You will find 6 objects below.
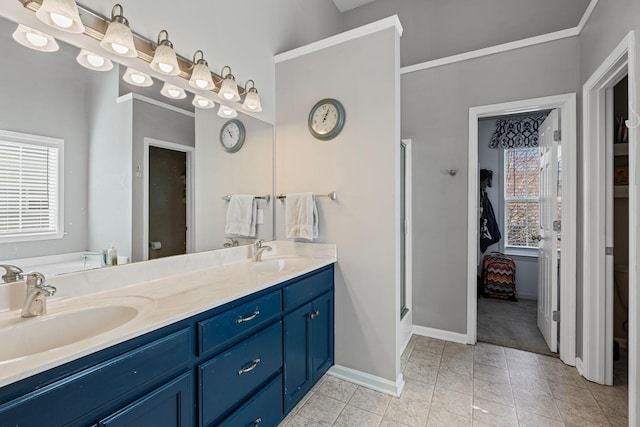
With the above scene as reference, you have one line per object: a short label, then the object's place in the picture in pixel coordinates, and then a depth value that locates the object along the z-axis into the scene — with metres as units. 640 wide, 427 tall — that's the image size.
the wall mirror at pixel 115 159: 1.19
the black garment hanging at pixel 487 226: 4.21
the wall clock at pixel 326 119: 2.15
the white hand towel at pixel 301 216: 2.19
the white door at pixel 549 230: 2.50
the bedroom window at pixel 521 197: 4.21
